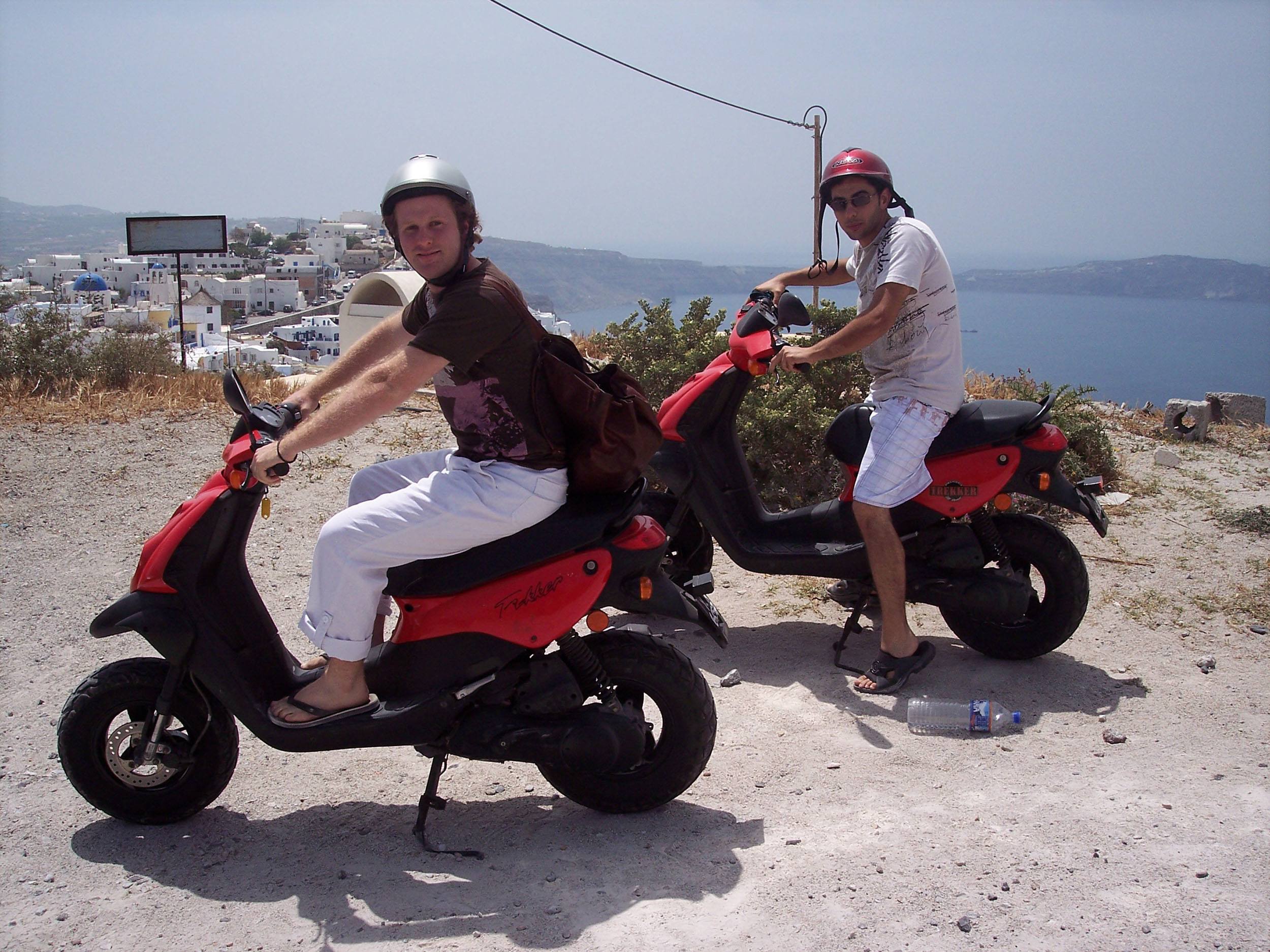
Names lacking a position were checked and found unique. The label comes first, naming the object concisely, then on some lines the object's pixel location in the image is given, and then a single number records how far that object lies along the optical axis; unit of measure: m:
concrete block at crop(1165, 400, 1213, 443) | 8.12
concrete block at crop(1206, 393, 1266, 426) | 8.83
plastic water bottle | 3.77
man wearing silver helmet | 2.76
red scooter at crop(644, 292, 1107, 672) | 4.27
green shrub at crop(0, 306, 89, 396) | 8.26
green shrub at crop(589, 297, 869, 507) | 5.96
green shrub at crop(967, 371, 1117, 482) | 6.76
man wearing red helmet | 4.09
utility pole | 9.71
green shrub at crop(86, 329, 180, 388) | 8.56
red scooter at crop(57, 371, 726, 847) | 2.98
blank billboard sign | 9.96
